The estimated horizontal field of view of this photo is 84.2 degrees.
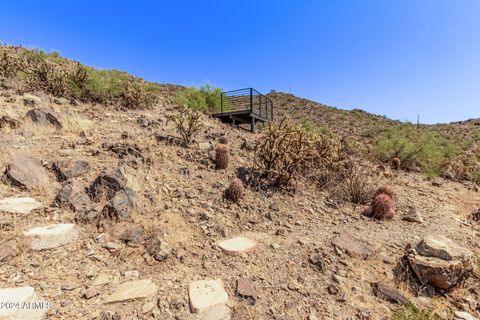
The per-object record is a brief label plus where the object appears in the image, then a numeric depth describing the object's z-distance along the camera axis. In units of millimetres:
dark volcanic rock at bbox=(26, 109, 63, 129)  5617
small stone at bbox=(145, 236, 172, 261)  3148
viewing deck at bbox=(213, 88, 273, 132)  12005
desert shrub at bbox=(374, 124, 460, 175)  10352
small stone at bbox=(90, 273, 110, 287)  2665
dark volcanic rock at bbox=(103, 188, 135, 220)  3646
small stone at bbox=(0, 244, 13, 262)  2715
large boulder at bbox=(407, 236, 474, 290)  3205
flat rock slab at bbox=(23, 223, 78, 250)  2969
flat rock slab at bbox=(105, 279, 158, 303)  2527
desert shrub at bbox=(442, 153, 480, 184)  9656
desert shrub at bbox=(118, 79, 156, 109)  9297
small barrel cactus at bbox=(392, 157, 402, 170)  9798
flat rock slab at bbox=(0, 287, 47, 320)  2168
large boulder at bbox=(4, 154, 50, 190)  3795
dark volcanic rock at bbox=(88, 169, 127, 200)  3946
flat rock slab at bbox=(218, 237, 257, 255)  3478
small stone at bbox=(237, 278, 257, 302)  2777
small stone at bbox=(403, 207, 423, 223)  5184
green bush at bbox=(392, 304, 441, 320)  2734
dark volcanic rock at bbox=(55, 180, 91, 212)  3631
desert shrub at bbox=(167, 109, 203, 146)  6844
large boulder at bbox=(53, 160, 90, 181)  4164
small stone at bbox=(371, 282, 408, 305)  2980
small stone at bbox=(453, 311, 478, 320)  2822
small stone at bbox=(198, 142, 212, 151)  6805
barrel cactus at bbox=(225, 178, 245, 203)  4745
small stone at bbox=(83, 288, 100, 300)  2507
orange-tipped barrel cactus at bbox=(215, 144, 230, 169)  5910
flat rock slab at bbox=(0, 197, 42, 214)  3320
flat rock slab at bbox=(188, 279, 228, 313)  2545
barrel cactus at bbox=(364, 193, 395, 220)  5090
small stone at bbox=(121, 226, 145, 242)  3338
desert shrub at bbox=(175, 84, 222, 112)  12895
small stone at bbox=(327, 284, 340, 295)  3002
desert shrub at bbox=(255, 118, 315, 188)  5676
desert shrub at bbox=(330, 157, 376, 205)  5801
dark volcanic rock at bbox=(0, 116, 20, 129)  5152
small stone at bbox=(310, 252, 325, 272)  3379
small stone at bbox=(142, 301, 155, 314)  2439
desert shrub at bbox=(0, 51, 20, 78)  8250
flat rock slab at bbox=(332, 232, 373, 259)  3709
